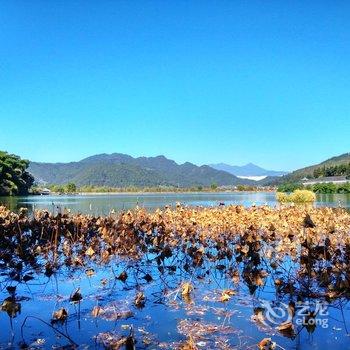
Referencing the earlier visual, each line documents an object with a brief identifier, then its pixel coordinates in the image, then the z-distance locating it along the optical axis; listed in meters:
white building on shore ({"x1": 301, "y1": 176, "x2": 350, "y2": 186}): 151.66
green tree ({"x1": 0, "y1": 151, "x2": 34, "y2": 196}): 96.71
